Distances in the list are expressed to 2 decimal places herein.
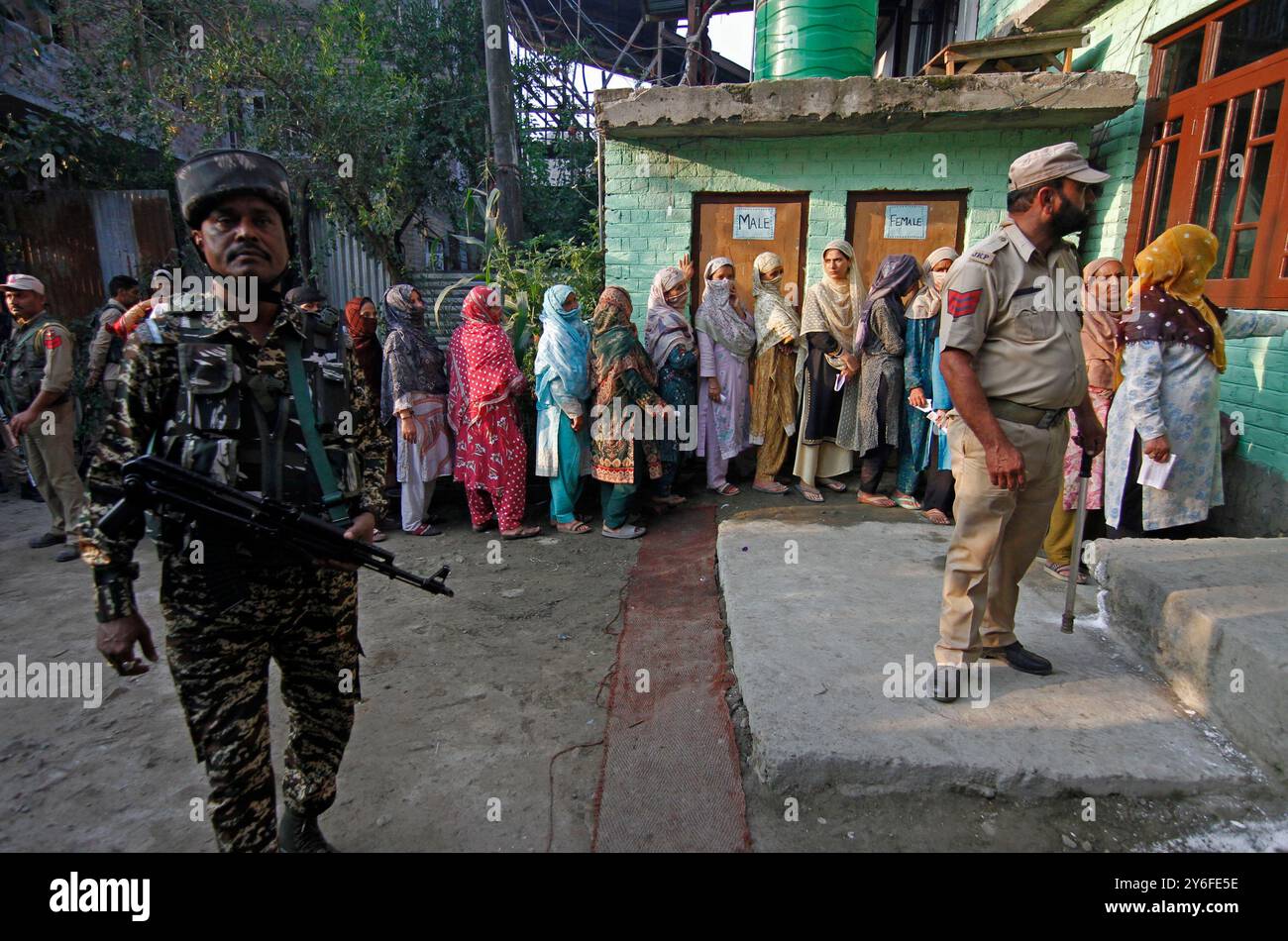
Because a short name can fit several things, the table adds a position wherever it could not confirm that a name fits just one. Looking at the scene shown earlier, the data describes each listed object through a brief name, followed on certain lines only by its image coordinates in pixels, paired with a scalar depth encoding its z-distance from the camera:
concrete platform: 2.26
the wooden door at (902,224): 6.08
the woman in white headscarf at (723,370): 5.85
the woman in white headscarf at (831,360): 5.67
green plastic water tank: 6.03
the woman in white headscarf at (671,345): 5.61
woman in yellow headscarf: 3.53
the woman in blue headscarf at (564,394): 5.16
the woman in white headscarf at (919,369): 5.24
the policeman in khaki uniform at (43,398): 5.05
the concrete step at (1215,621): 2.29
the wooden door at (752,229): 6.25
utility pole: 7.86
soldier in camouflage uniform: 1.74
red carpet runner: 2.25
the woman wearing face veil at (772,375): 5.88
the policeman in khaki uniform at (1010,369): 2.47
